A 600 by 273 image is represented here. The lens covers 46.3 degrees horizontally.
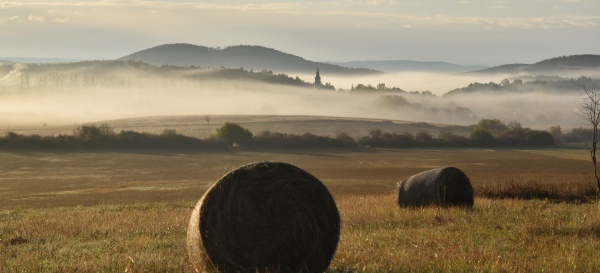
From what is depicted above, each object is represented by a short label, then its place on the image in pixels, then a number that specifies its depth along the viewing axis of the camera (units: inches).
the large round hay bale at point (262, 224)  380.8
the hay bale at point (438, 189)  803.4
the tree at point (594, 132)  967.4
